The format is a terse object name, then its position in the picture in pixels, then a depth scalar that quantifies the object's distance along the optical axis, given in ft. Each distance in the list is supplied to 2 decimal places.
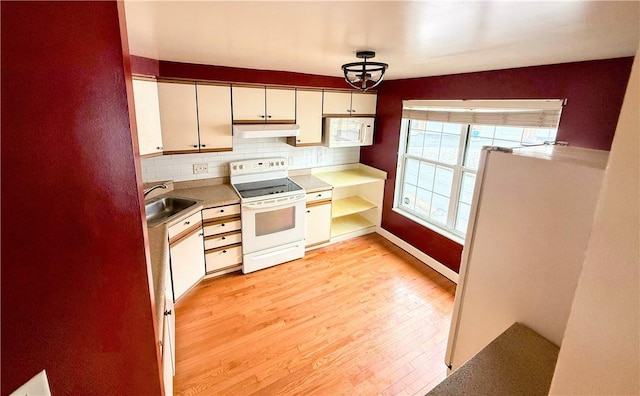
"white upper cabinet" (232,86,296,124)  10.22
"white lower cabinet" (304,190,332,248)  11.82
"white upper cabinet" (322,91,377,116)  12.04
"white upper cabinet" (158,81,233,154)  9.14
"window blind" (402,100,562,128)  7.41
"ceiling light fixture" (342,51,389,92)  6.60
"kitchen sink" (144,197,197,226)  9.20
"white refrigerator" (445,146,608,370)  3.67
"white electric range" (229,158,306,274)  10.37
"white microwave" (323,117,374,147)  12.15
